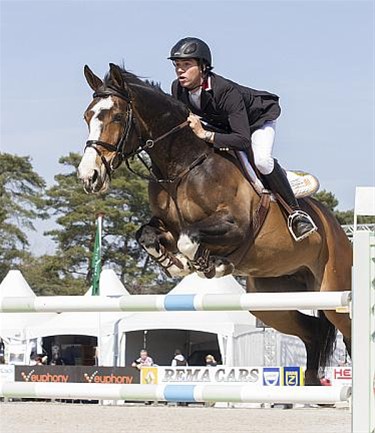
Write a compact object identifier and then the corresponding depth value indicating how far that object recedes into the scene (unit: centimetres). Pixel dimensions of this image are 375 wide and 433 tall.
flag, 1941
